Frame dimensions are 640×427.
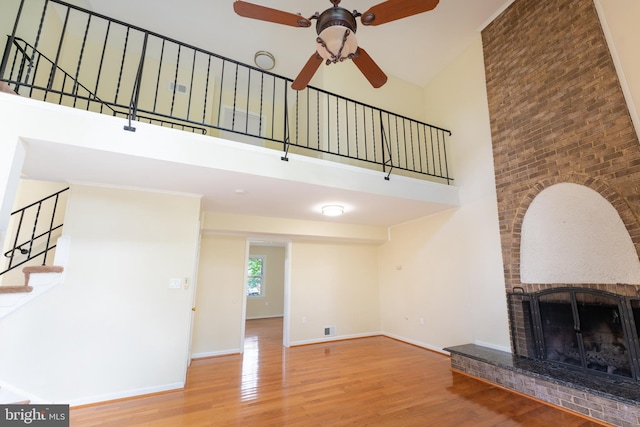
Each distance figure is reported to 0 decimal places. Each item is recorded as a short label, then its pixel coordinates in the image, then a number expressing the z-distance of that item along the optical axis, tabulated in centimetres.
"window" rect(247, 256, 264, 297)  944
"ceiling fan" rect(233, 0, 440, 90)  193
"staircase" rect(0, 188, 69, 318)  275
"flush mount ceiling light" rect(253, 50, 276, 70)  524
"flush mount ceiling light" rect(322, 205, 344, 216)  412
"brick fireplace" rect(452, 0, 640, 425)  270
